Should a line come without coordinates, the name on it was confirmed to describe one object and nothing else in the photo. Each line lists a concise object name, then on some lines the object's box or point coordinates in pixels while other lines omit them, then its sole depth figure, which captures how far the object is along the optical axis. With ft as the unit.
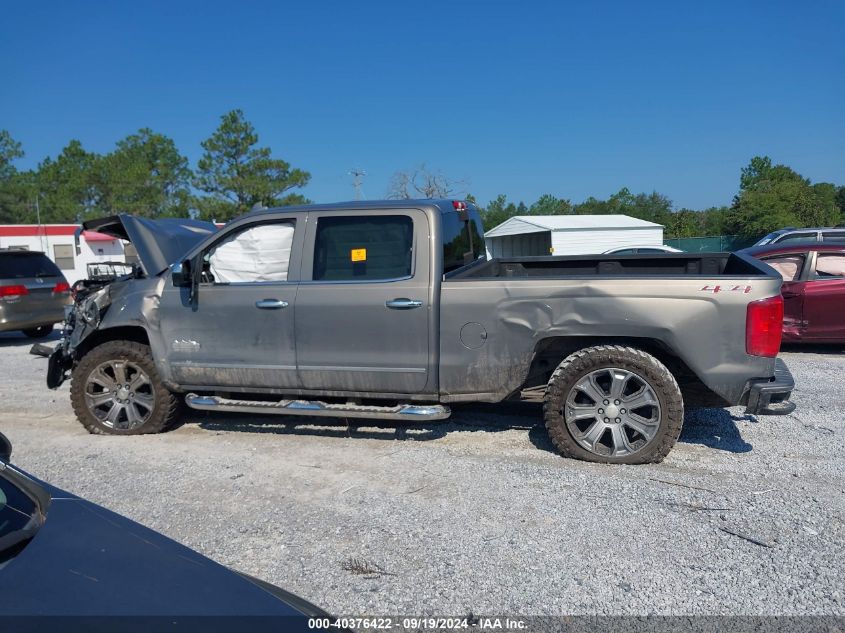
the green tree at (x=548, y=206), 253.08
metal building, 104.83
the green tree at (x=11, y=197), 175.52
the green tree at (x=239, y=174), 141.38
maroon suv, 27.55
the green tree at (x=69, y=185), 155.33
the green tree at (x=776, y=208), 153.28
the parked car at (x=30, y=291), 36.09
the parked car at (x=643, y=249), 48.49
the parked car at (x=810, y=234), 48.91
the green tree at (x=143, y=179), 150.10
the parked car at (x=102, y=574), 5.53
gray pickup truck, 14.17
